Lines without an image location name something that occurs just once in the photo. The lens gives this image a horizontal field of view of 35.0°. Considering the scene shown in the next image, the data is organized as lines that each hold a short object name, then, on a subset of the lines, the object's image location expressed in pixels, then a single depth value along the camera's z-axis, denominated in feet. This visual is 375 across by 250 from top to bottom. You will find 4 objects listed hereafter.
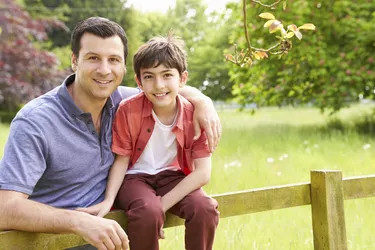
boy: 7.86
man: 6.99
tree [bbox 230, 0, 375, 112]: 35.14
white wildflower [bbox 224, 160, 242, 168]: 22.66
